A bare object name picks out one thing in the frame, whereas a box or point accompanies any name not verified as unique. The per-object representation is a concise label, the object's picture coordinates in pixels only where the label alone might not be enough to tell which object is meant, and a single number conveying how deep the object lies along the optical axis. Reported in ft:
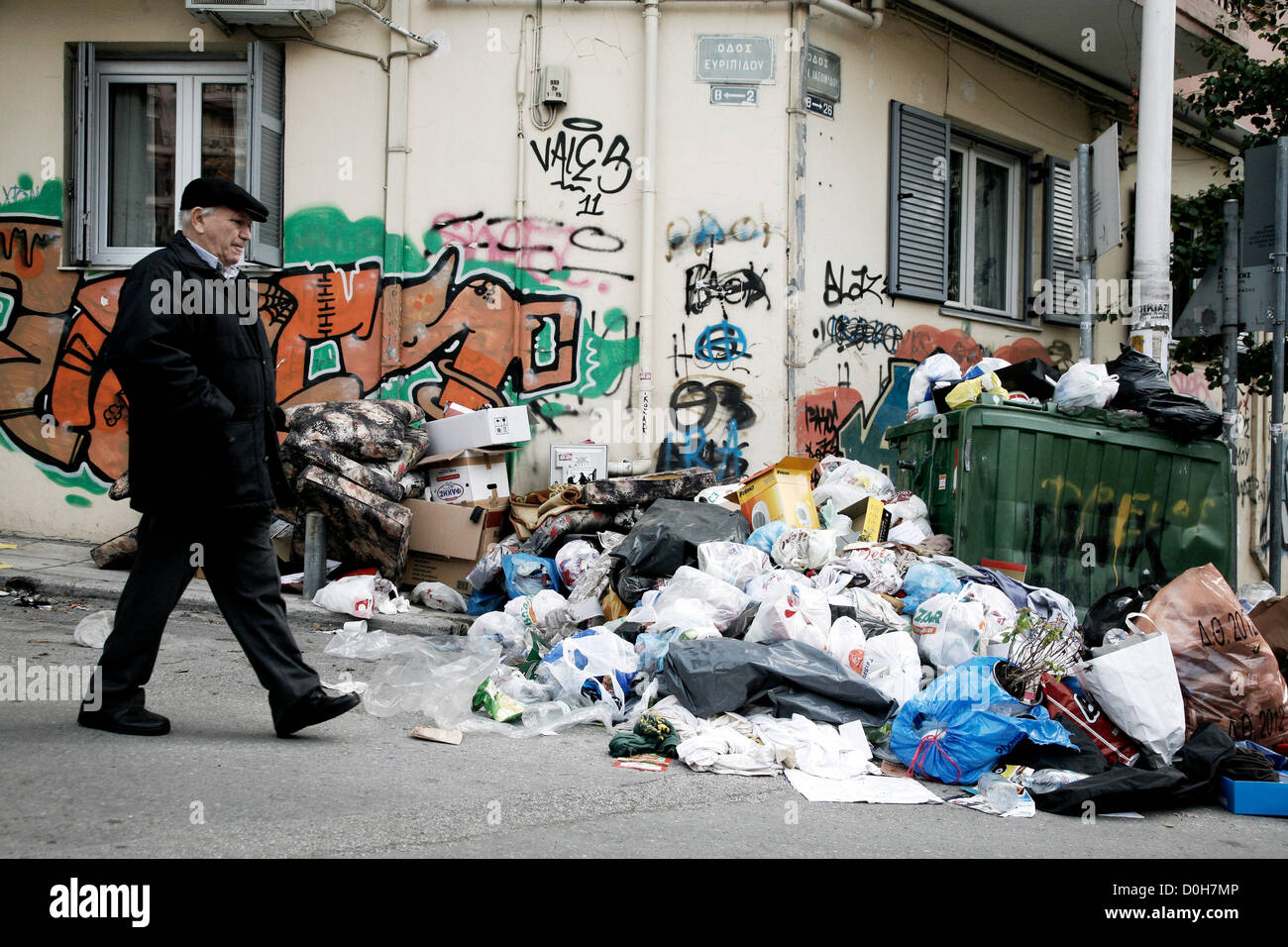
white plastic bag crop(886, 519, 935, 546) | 17.70
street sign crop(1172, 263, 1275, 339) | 19.21
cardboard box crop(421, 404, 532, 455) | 21.40
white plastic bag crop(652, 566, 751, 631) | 15.20
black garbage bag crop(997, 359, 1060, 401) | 19.17
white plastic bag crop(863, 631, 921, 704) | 13.57
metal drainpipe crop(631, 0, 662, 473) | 22.77
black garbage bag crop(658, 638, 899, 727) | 12.89
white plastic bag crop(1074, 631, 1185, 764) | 11.84
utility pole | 19.13
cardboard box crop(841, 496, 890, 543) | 18.20
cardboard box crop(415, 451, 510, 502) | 21.25
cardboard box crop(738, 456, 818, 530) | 18.40
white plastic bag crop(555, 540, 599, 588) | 18.58
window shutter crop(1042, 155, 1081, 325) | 29.40
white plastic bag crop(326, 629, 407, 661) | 16.38
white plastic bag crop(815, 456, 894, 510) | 19.70
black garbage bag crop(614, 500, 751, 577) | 17.15
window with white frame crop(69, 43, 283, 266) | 23.76
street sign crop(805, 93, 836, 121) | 23.73
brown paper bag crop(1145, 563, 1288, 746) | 12.42
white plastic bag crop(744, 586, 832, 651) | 14.06
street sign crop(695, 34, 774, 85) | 23.20
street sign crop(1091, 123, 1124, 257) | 19.17
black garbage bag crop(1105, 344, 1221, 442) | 17.85
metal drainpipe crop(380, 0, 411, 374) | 23.11
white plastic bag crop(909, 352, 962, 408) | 19.56
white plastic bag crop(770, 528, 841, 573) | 16.74
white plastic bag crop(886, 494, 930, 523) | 18.30
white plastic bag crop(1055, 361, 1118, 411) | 17.79
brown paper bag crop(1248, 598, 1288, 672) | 14.16
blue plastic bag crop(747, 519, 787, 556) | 17.47
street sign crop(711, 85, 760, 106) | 23.21
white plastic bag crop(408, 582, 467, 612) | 19.61
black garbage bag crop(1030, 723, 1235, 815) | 10.75
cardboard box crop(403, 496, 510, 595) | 20.15
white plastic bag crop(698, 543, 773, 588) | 16.39
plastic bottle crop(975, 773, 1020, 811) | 10.86
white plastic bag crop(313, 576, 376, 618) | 18.37
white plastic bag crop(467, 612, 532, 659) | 16.74
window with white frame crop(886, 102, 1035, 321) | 25.66
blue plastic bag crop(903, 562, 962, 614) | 15.53
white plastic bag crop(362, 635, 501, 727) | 13.05
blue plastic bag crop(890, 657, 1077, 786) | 11.53
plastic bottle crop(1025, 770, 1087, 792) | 11.14
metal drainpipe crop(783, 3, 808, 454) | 23.38
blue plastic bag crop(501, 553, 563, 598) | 18.66
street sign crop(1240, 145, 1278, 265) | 18.97
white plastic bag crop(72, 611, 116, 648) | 15.23
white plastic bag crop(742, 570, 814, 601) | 15.30
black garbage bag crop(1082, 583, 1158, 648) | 14.62
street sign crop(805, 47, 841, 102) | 23.71
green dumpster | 17.19
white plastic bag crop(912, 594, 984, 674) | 14.26
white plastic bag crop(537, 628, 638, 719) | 13.84
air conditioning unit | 22.08
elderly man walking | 10.20
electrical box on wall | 22.80
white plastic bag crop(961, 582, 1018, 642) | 14.35
